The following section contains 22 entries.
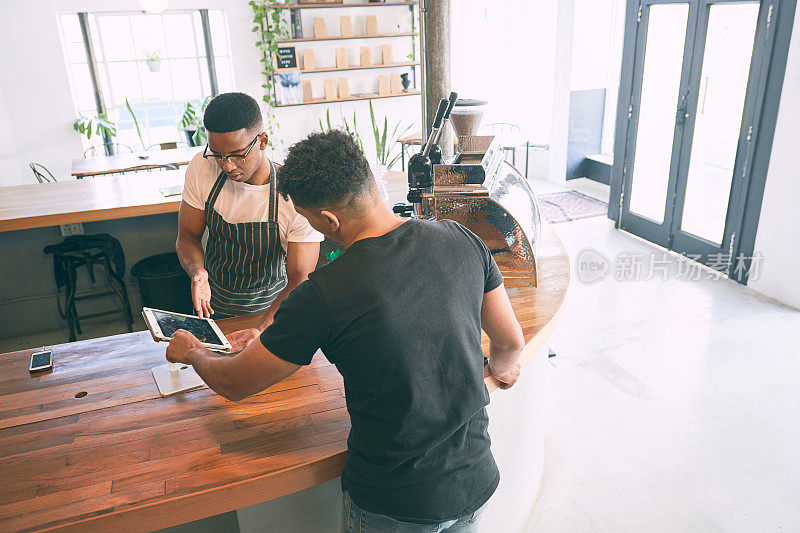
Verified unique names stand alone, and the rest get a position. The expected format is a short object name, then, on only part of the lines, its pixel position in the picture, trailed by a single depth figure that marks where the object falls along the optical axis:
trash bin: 3.70
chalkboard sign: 7.14
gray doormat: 6.61
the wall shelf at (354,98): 7.48
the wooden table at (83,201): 3.29
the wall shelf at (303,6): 6.96
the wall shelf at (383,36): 7.07
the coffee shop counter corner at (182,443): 1.41
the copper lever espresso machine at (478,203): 2.23
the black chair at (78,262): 3.62
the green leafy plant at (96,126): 6.70
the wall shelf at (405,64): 7.57
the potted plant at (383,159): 3.54
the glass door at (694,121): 4.62
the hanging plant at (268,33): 6.98
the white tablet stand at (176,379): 1.80
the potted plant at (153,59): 7.17
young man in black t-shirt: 1.21
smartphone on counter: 1.92
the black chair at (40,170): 6.78
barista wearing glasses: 2.09
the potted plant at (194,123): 6.60
